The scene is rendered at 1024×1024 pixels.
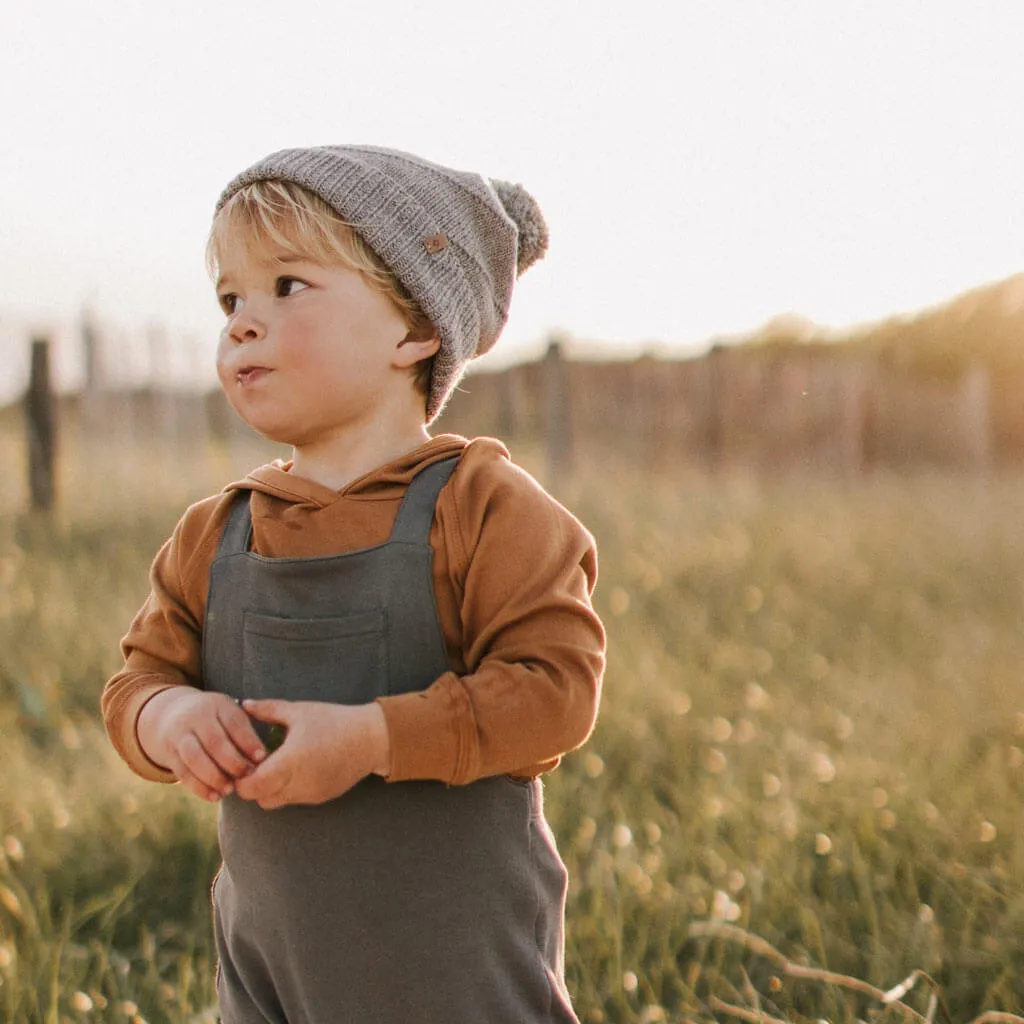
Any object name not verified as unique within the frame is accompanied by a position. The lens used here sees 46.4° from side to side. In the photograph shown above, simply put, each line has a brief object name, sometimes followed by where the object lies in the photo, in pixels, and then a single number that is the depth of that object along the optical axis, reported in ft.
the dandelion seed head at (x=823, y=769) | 11.15
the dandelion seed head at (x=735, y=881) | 9.24
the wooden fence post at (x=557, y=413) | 34.06
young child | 4.74
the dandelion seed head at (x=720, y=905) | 8.75
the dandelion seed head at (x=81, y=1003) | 7.65
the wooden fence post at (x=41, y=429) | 26.63
